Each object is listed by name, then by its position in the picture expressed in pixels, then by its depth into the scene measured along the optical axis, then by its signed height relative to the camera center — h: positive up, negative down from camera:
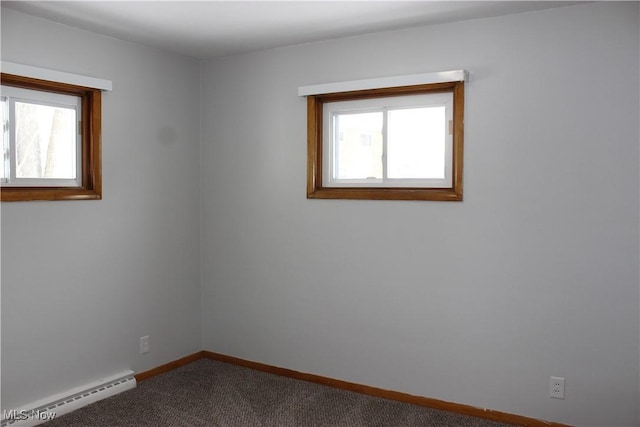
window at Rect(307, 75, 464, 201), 3.34 +0.35
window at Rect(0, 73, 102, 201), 3.10 +0.33
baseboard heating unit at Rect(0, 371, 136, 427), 3.04 -1.22
